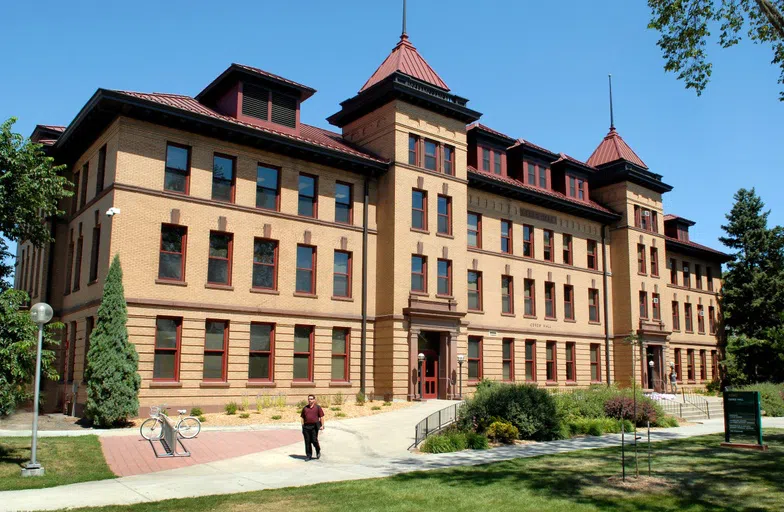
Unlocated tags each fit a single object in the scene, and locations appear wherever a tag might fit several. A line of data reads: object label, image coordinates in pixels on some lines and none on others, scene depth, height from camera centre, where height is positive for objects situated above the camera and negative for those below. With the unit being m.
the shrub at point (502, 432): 20.66 -2.16
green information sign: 19.06 -1.48
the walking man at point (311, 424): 17.42 -1.65
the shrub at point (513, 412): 21.36 -1.64
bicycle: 19.73 -2.04
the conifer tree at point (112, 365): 21.81 -0.23
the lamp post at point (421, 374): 31.50 -0.64
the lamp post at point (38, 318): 15.07 +0.88
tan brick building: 25.50 +5.05
